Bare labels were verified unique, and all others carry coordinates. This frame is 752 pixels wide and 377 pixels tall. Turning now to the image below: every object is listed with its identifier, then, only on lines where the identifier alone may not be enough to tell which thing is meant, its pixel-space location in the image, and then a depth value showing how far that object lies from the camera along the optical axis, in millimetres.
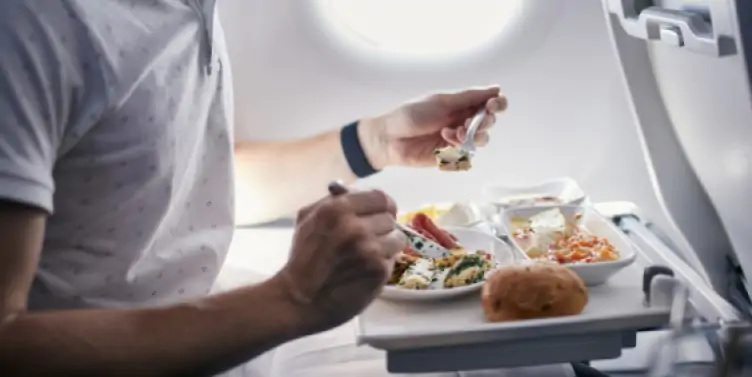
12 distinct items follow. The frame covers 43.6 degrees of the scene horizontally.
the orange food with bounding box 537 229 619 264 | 1093
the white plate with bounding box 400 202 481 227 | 1387
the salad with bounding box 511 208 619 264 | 1103
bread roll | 927
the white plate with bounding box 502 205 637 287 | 1041
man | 807
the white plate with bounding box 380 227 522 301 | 1010
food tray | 912
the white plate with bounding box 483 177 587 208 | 1557
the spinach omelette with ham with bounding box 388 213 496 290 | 1041
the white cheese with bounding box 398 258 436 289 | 1037
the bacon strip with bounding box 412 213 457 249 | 1215
